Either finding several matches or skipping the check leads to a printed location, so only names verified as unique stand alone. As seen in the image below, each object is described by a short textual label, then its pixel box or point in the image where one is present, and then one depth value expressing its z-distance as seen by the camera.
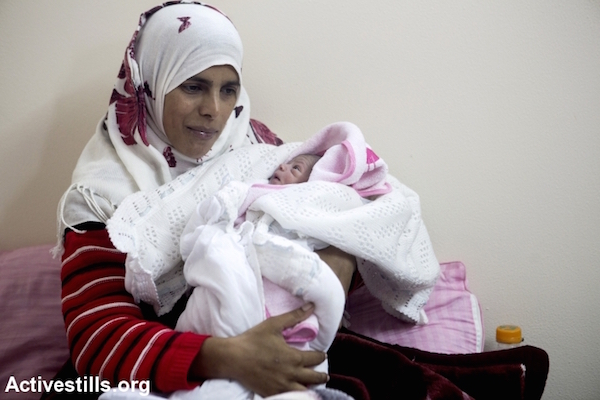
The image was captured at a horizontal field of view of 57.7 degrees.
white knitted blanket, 1.17
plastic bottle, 1.57
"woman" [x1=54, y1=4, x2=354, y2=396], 1.00
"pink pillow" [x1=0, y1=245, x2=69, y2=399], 1.49
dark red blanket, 1.16
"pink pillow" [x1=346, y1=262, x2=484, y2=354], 1.52
